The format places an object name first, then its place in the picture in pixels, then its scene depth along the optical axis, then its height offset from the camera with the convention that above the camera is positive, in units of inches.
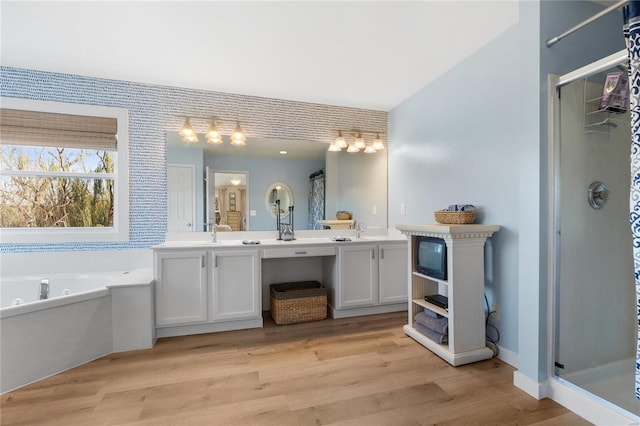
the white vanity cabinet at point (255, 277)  100.0 -26.4
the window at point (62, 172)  106.7 +15.3
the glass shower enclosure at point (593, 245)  68.2 -8.8
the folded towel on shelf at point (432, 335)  87.7 -39.7
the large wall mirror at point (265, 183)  119.7 +13.1
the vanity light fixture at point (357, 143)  137.7 +33.6
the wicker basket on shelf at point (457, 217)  88.3 -1.9
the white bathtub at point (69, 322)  72.2 -31.8
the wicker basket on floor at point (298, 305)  112.1 -37.7
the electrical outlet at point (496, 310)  86.5 -30.5
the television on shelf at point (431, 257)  87.3 -14.9
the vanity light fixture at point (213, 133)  117.0 +32.8
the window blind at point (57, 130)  105.3 +31.4
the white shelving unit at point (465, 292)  82.2 -23.8
